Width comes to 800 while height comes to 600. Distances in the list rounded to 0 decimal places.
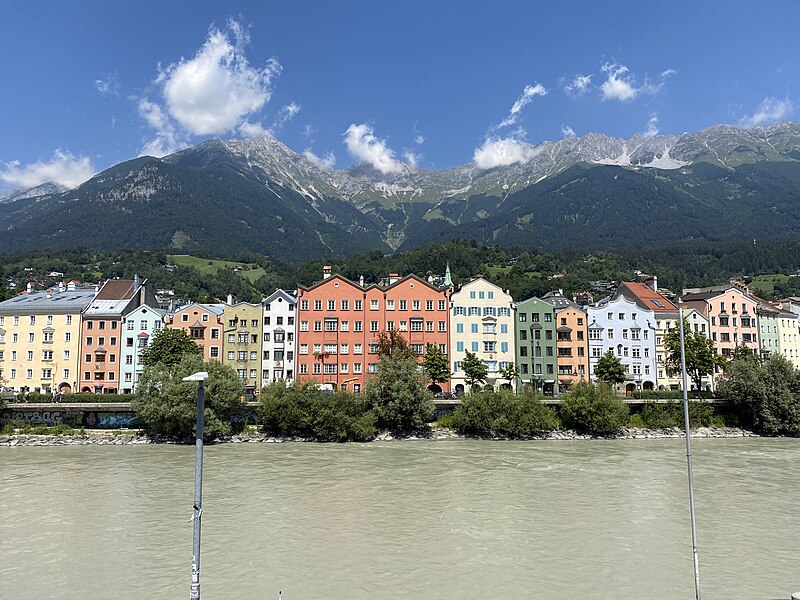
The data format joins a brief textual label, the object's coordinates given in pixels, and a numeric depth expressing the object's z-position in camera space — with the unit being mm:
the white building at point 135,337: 75188
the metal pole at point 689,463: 14883
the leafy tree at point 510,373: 72250
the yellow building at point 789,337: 89188
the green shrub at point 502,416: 58000
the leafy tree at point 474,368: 70625
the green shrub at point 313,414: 55938
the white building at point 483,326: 76438
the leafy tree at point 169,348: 65750
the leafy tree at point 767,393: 60469
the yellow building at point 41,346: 74438
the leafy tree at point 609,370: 71438
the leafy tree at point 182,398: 53781
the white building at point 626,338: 78562
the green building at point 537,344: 76562
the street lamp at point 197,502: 11183
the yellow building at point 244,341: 74812
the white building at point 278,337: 74812
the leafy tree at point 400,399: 57438
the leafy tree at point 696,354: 68312
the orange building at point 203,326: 75375
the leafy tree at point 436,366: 69438
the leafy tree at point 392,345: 68562
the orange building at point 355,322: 74375
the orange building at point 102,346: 74875
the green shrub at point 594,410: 58500
